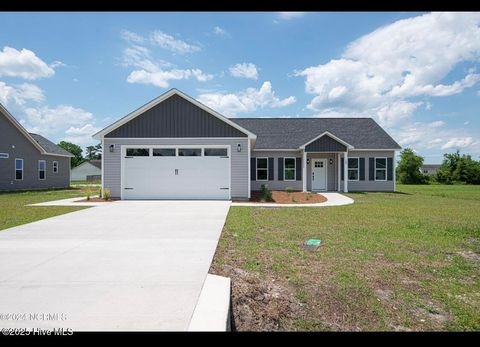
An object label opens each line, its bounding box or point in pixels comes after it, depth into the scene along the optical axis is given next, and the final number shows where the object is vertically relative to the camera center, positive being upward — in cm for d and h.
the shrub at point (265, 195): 1518 -105
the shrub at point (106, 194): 1480 -99
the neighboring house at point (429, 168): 8444 +171
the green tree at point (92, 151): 9612 +663
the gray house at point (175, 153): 1511 +101
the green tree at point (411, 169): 3928 +65
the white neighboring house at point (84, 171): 6250 +47
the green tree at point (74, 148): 8861 +731
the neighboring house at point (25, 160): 2161 +105
